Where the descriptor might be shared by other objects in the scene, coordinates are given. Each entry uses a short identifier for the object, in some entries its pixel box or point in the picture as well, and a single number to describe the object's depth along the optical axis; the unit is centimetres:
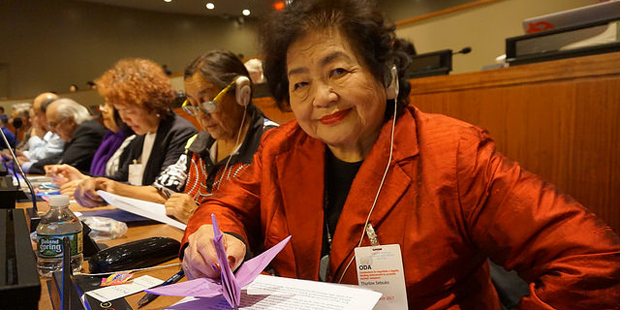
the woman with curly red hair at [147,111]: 226
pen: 72
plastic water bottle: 89
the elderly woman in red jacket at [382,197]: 73
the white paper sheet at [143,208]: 130
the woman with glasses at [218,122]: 164
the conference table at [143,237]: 73
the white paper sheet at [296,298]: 64
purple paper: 62
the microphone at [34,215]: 122
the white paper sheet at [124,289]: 74
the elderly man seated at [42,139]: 391
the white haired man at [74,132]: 345
